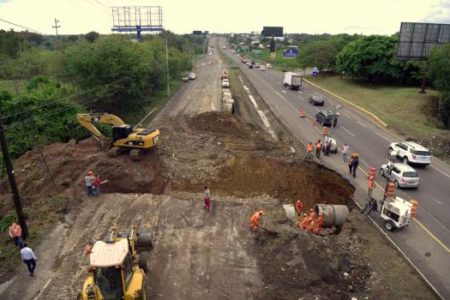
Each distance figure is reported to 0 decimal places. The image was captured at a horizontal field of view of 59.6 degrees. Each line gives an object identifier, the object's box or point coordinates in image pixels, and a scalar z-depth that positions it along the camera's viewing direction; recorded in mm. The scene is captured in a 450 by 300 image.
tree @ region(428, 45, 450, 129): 45406
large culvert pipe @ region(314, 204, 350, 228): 20312
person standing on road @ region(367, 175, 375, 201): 22859
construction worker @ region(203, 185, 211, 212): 21023
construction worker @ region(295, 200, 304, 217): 22422
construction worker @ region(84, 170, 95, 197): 22500
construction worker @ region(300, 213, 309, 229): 20186
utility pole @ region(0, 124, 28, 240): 15781
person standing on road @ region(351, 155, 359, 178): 27422
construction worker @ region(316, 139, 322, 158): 31172
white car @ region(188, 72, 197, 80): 86438
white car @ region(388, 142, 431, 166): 29734
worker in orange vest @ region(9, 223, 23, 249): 16745
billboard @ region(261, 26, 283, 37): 176350
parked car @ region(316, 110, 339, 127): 42812
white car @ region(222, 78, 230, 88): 67625
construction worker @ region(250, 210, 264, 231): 19005
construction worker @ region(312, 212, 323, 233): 20236
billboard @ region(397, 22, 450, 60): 48625
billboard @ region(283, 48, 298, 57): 144912
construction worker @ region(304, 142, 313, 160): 30775
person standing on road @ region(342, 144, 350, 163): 30312
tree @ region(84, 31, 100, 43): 137412
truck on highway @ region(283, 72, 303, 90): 67875
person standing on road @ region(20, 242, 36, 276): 15219
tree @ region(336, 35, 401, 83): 64188
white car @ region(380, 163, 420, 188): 25516
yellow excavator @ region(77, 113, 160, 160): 28156
